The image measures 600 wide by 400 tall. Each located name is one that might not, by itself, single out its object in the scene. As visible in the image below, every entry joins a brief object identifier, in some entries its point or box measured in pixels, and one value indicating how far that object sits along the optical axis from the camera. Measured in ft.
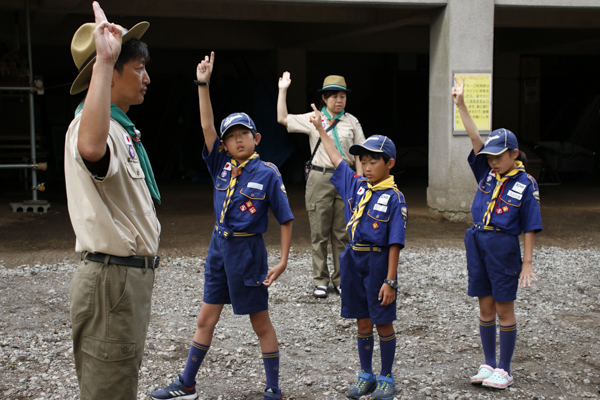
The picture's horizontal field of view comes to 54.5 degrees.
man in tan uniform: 6.59
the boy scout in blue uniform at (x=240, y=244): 10.51
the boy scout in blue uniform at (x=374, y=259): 10.73
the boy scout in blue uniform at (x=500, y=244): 11.32
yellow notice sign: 27.94
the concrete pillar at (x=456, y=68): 28.07
